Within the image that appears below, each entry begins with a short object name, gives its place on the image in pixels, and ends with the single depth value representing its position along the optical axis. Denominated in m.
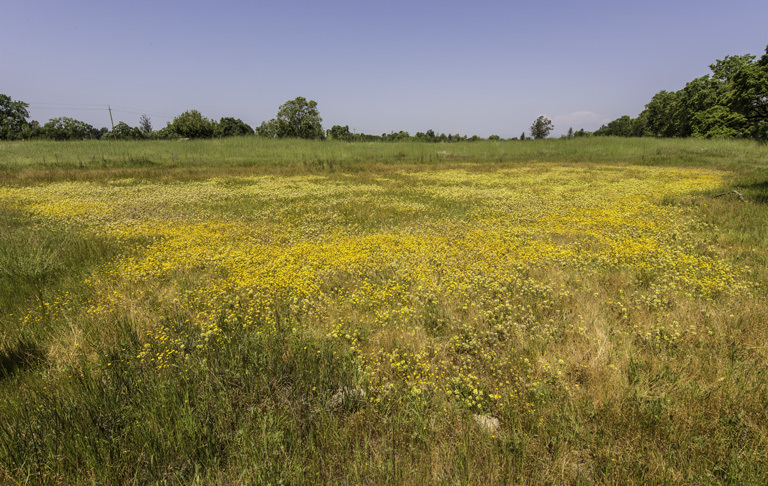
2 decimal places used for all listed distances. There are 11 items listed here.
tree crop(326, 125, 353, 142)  131.60
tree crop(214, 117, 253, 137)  125.45
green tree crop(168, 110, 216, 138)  84.25
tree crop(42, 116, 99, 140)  105.11
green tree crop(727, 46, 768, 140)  39.94
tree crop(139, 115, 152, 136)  132.12
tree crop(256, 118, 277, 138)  116.07
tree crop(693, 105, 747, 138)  52.41
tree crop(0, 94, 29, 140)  89.44
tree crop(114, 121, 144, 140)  126.81
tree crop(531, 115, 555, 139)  134.00
